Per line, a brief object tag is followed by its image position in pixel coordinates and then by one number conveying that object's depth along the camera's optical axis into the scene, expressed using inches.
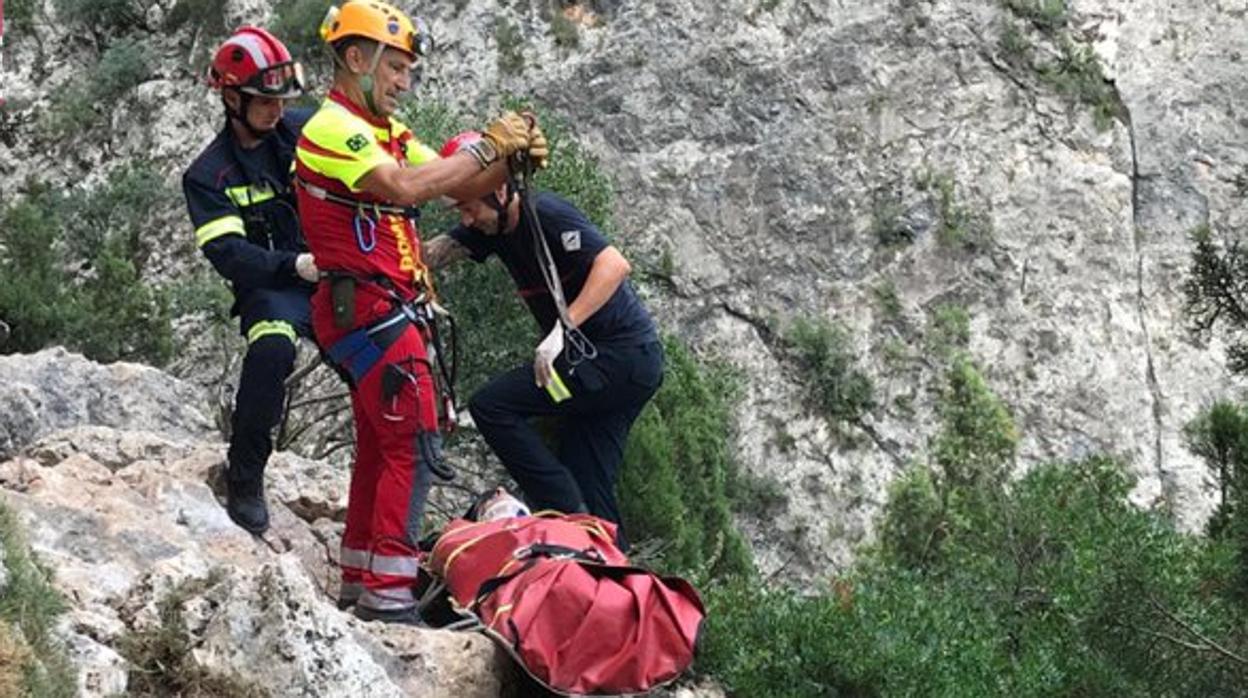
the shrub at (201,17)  922.7
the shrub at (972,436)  517.7
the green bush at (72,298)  578.2
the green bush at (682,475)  399.9
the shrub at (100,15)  951.0
